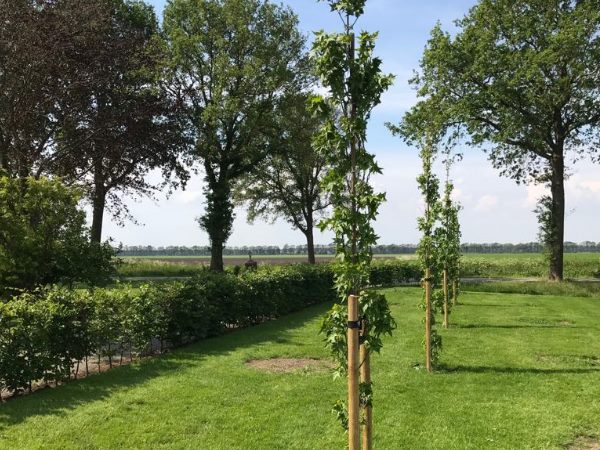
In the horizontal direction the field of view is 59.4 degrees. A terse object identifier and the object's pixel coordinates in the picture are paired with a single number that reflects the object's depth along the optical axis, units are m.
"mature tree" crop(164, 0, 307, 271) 27.75
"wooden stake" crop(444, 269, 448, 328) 13.26
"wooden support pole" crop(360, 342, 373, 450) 4.28
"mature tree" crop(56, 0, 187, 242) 19.19
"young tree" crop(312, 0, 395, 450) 4.12
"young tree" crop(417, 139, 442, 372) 9.61
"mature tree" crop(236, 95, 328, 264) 39.56
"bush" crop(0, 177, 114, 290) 10.84
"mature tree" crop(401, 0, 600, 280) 25.52
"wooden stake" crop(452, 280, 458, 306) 18.47
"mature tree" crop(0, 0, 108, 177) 15.40
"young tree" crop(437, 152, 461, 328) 10.72
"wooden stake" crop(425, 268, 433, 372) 8.63
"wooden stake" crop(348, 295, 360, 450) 3.87
